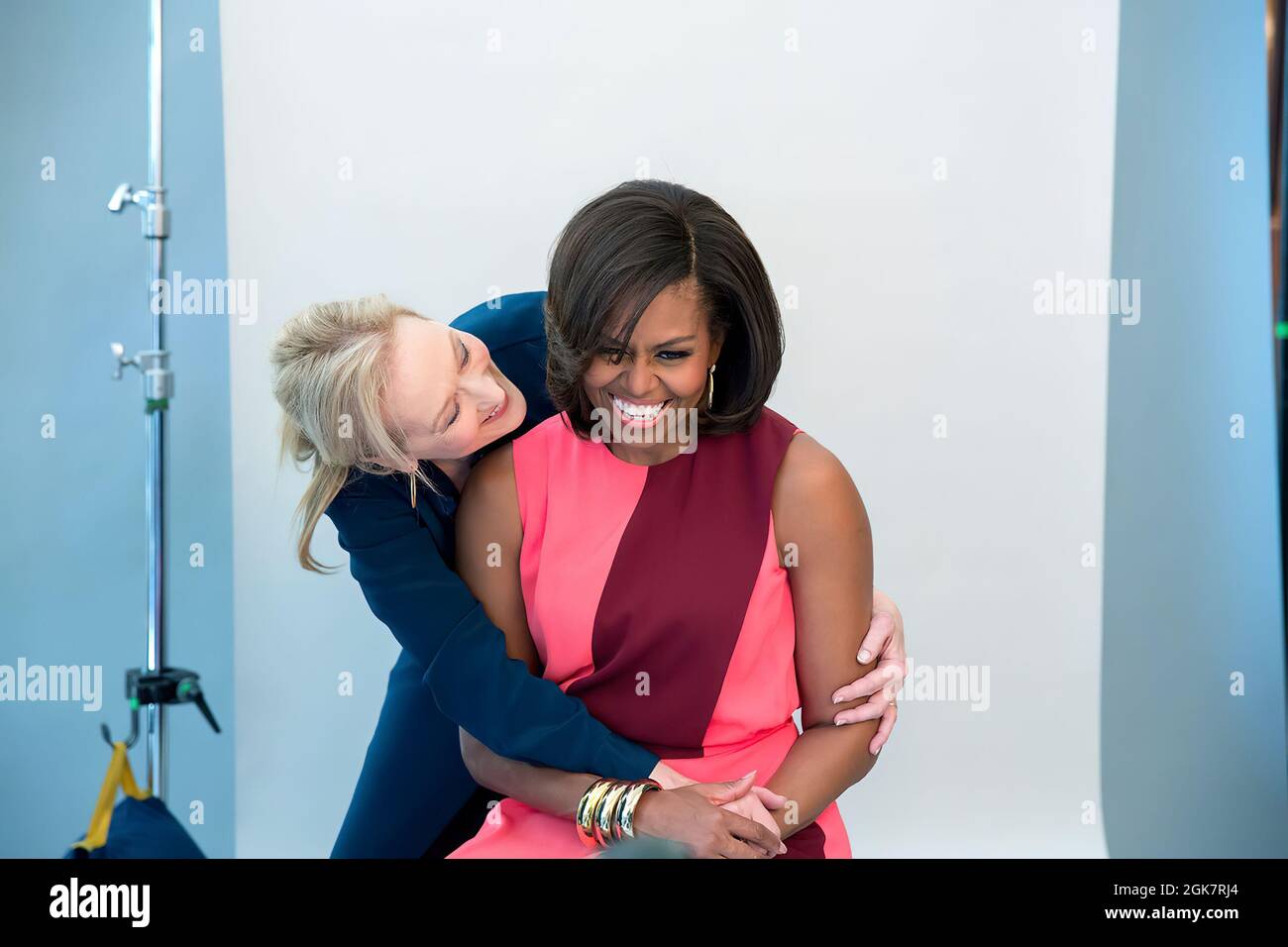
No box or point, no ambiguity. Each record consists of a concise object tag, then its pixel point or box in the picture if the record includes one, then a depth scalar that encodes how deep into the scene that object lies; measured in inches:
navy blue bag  56.4
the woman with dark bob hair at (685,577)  62.2
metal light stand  81.7
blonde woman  61.6
